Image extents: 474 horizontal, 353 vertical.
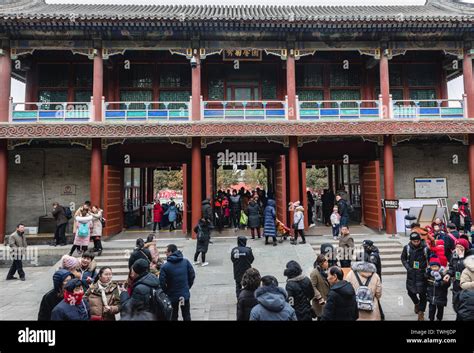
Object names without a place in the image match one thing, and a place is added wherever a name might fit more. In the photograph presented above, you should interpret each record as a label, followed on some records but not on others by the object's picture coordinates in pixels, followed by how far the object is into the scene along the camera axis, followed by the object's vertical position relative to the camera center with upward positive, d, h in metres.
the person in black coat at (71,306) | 3.52 -1.24
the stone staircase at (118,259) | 9.10 -2.04
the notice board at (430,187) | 13.35 -0.04
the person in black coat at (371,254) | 5.91 -1.23
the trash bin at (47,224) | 12.59 -1.19
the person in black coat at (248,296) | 3.97 -1.30
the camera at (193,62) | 11.99 +4.77
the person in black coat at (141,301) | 3.44 -1.17
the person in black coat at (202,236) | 8.89 -1.25
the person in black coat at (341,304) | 3.69 -1.32
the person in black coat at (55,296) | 3.87 -1.24
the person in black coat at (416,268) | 5.57 -1.41
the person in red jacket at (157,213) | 12.60 -0.85
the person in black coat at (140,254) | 5.58 -1.08
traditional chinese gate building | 11.77 +3.66
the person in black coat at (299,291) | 4.21 -1.34
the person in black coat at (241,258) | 6.08 -1.29
